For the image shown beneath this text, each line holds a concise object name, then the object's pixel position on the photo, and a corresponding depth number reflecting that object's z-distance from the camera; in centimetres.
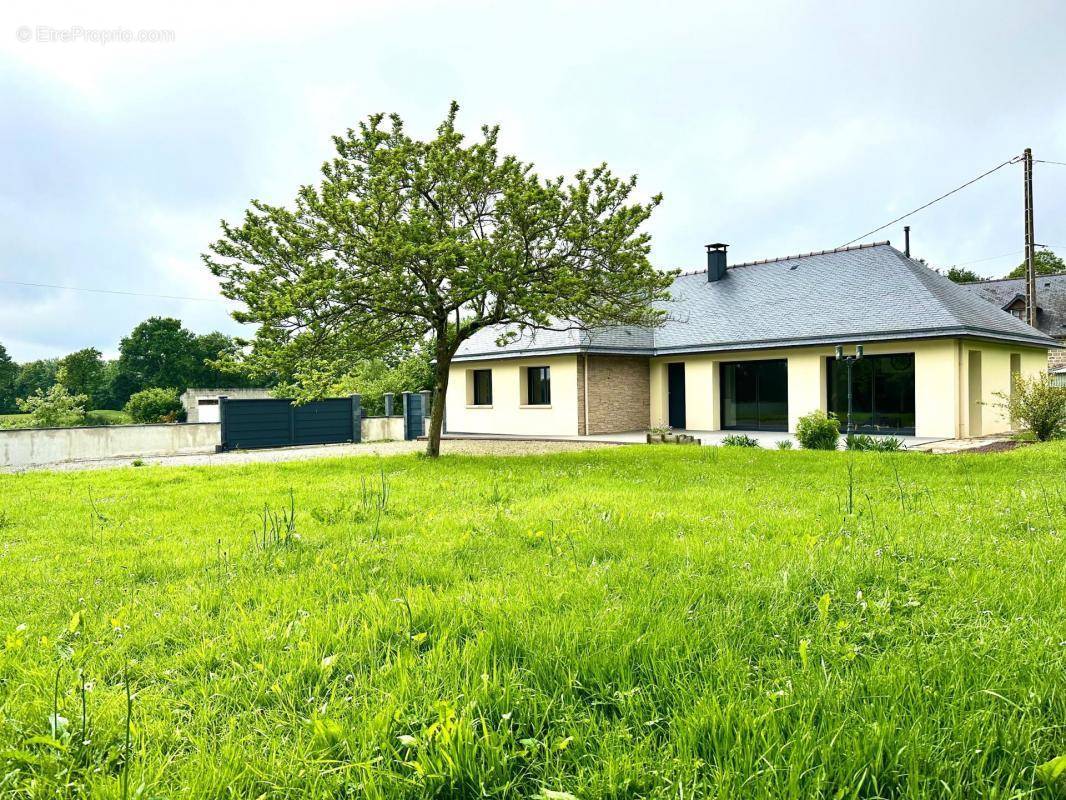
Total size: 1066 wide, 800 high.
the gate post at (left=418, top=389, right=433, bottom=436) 2328
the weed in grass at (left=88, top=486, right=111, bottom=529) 601
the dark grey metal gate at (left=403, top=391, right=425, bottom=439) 2306
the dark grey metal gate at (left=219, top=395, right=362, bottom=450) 1975
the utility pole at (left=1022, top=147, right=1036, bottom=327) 2072
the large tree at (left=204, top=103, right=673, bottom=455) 1116
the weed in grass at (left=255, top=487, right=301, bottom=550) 457
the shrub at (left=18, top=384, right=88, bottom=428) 2427
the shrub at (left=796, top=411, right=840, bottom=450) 1479
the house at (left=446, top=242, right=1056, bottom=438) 1803
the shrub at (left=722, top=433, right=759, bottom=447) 1484
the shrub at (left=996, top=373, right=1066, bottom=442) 1498
